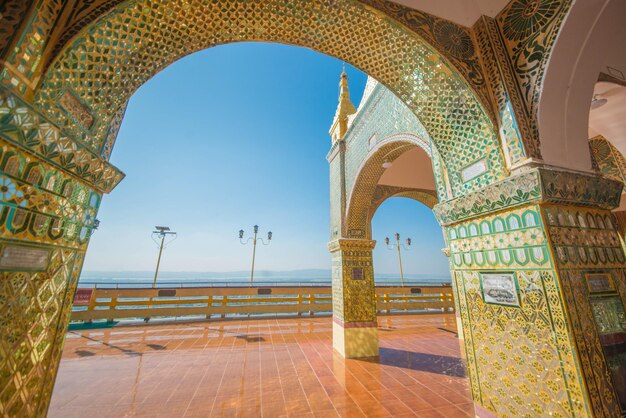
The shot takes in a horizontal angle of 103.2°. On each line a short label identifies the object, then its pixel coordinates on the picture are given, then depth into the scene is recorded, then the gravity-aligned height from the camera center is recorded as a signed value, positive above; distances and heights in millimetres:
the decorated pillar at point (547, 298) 1386 -100
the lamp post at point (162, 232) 10798 +1963
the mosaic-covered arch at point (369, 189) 4738 +2156
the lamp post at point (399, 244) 13777 +2087
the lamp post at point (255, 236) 12349 +2145
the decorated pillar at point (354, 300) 5199 -428
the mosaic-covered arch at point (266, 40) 1400 +1552
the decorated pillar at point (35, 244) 1051 +157
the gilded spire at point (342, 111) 6846 +4587
